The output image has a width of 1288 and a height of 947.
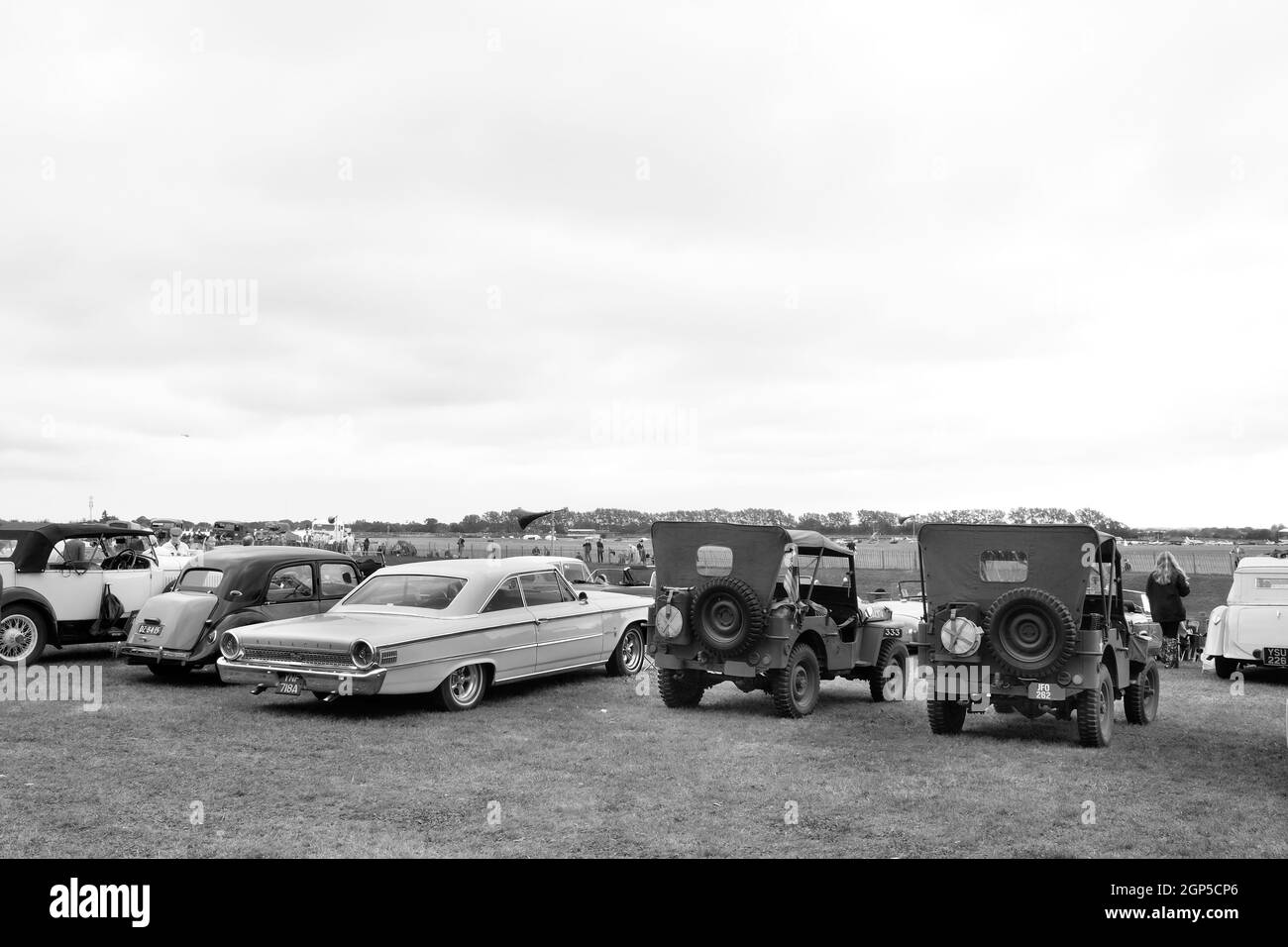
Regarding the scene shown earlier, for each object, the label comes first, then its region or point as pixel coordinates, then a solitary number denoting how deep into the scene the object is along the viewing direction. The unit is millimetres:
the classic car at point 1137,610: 12562
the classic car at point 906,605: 15584
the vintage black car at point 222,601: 12656
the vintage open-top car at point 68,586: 13688
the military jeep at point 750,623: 10961
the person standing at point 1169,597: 16688
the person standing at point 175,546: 17253
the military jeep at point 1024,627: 9398
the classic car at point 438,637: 10367
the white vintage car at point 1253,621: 13992
